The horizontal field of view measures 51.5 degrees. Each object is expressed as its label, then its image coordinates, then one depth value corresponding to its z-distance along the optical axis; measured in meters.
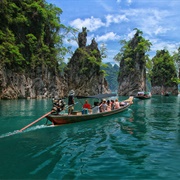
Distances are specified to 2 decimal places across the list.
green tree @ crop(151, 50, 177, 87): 89.91
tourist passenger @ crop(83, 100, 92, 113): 16.44
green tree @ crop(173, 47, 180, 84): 85.52
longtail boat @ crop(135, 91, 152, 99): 44.65
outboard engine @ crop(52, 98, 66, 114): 13.56
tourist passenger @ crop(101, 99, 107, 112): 17.73
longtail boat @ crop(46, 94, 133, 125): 12.93
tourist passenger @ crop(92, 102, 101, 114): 16.88
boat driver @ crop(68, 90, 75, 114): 15.51
